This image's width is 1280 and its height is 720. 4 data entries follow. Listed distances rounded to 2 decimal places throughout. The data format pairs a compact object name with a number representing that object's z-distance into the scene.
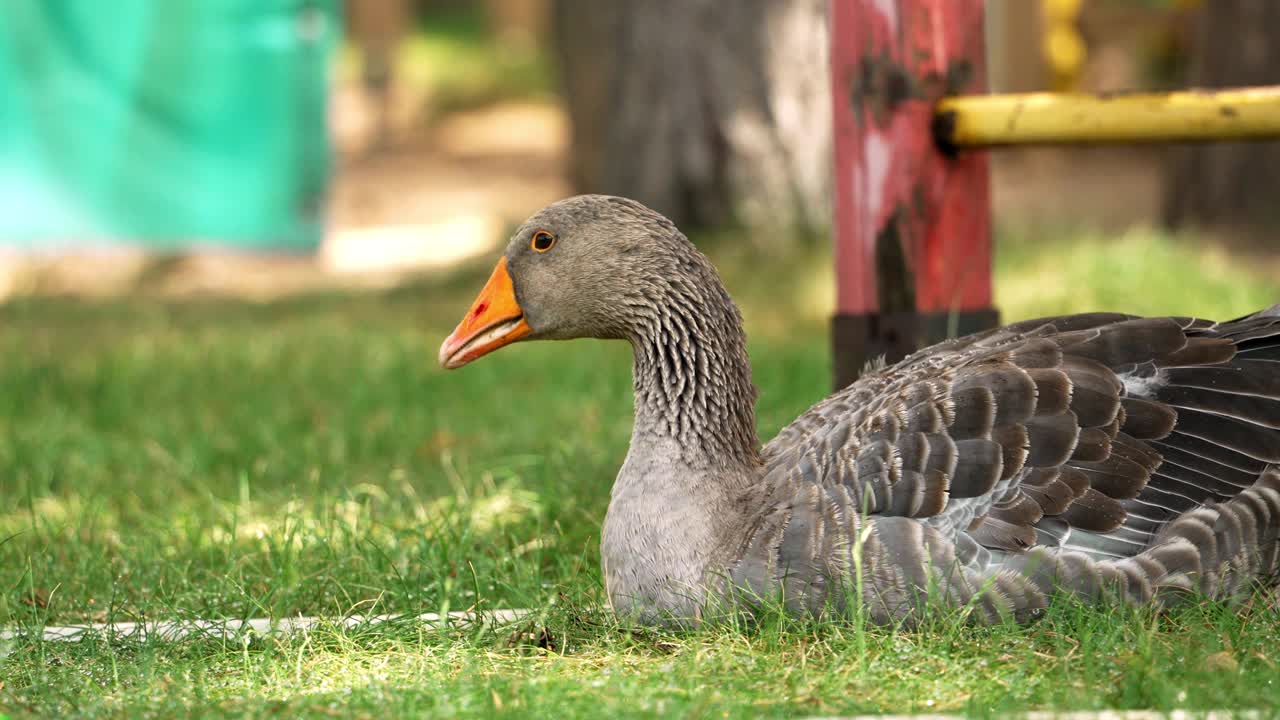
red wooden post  8.86
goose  6.47
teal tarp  22.59
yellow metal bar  7.99
